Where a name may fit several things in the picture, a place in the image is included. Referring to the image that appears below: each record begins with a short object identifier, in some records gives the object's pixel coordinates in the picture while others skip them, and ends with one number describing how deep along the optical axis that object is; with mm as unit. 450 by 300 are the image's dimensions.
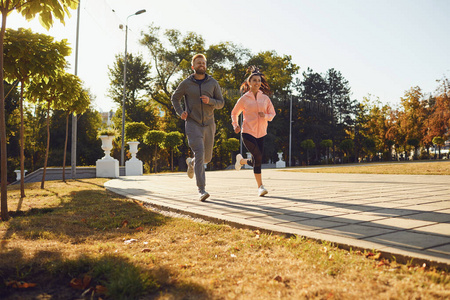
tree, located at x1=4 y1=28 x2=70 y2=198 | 5613
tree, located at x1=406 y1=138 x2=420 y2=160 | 48562
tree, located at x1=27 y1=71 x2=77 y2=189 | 8625
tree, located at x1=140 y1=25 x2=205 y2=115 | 40688
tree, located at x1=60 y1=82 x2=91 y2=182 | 9094
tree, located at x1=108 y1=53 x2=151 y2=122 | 42156
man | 5930
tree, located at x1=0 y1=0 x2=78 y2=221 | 4617
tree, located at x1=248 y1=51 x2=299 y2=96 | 44344
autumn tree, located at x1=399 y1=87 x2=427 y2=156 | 51062
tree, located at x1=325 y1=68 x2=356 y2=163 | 62594
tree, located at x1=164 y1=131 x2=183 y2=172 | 28984
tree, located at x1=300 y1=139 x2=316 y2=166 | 46531
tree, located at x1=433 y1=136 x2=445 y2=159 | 43594
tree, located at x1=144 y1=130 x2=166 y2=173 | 27359
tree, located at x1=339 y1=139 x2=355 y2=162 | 51375
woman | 6633
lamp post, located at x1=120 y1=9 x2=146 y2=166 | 27859
